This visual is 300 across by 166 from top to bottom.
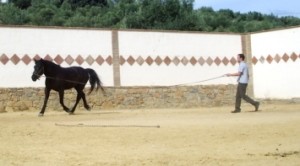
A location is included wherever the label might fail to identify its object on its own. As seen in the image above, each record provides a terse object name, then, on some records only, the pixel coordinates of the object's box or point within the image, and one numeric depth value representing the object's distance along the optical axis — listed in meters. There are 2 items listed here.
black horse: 18.03
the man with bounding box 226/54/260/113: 17.64
